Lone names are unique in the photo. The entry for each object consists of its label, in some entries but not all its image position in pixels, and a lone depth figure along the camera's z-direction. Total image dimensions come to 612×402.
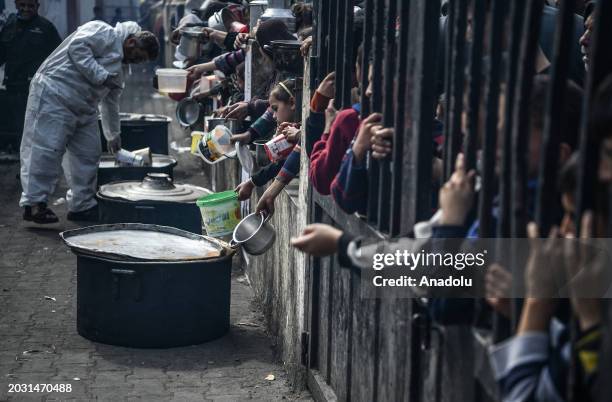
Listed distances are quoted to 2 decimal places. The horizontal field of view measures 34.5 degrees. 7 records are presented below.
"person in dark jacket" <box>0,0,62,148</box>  12.23
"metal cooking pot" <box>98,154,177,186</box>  9.74
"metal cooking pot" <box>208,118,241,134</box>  7.68
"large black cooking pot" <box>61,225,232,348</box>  5.85
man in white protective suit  9.23
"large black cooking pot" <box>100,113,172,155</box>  11.60
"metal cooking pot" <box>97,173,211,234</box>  8.07
